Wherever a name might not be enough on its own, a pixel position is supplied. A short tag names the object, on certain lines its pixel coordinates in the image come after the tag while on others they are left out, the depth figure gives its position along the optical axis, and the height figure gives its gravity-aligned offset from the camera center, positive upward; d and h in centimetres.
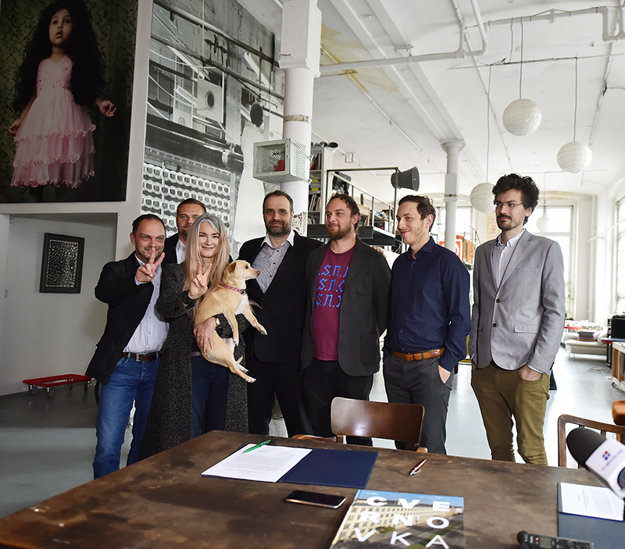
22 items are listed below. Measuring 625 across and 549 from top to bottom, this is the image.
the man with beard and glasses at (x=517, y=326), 282 -8
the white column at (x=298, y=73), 473 +192
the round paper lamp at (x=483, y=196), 1026 +205
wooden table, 125 -53
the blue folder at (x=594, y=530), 127 -51
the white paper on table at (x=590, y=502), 142 -50
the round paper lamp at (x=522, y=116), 668 +231
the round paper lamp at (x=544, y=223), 1487 +234
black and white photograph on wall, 538 +199
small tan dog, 264 -3
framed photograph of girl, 547 +195
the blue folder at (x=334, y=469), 161 -51
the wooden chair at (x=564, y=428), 221 -45
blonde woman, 268 -36
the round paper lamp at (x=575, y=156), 769 +215
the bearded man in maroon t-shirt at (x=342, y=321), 306 -10
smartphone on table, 143 -51
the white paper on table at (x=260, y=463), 164 -51
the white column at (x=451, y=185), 1149 +248
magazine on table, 124 -51
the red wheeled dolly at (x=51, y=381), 631 -106
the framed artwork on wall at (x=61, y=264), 681 +31
